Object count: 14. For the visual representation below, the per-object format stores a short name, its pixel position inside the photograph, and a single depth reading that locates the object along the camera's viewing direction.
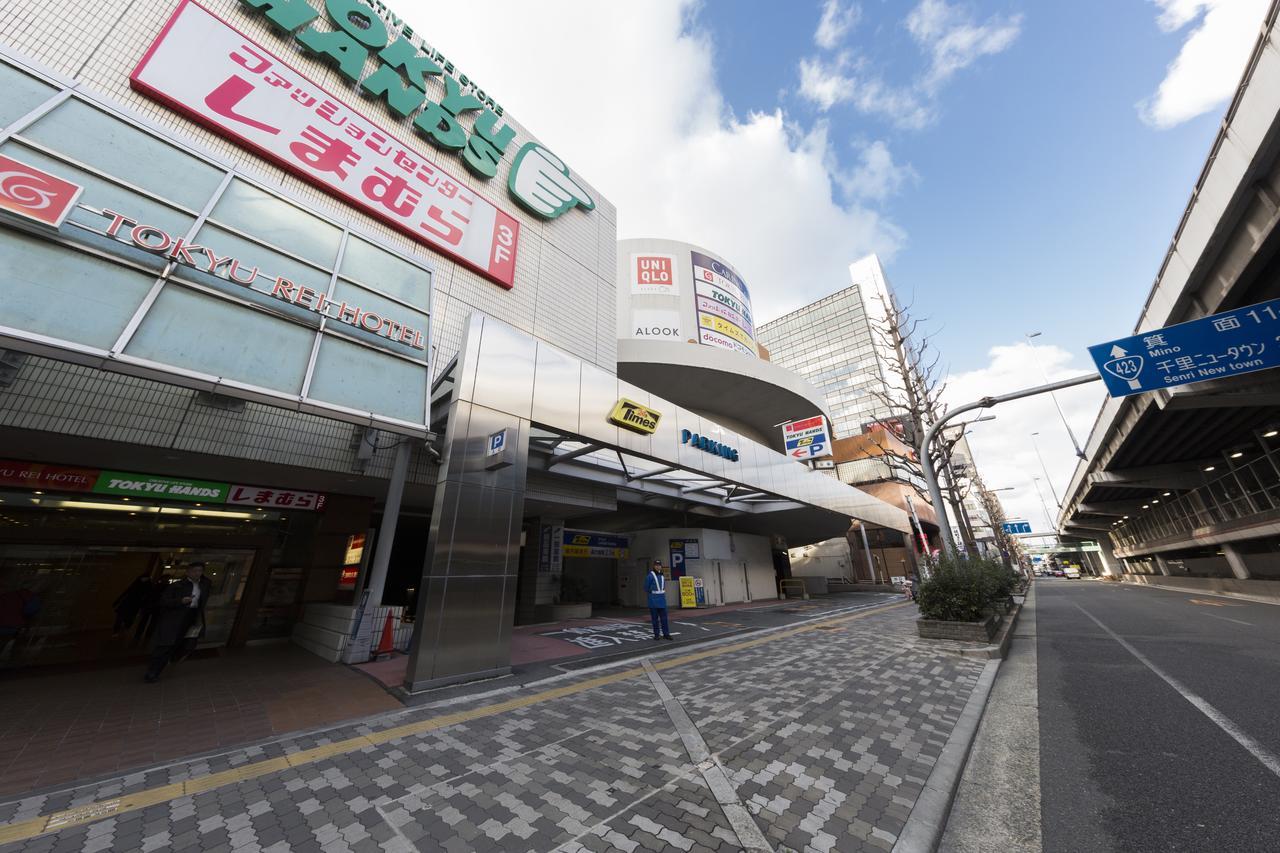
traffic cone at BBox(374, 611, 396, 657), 8.52
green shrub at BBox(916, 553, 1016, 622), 9.04
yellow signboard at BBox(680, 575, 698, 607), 18.06
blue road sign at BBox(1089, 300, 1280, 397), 7.73
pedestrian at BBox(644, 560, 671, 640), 9.93
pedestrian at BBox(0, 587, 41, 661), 7.14
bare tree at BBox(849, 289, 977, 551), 14.79
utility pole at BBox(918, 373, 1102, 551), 8.89
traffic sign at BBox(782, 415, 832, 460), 23.50
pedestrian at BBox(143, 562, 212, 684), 6.69
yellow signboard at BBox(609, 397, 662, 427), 9.73
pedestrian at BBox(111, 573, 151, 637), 8.74
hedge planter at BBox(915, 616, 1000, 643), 8.43
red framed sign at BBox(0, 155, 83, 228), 5.00
